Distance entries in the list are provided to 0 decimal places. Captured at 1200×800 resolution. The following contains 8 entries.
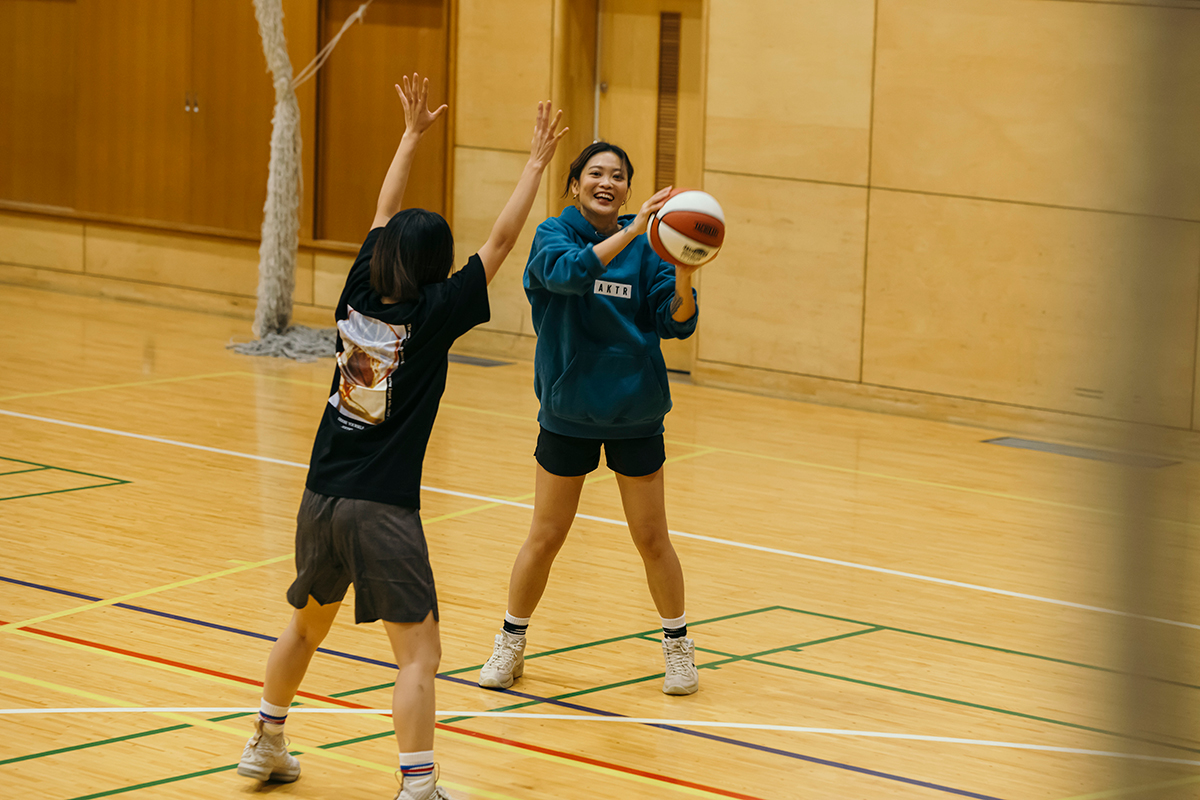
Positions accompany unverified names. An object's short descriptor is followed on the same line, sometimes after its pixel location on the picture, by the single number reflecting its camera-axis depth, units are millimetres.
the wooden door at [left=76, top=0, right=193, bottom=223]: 23187
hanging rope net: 19734
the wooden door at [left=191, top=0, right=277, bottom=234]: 22422
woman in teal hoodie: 7836
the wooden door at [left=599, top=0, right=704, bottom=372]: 19687
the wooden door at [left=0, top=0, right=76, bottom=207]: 24344
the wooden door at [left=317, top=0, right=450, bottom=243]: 21125
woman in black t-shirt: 6230
